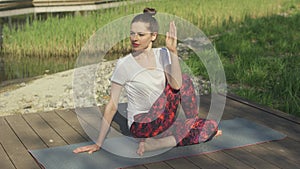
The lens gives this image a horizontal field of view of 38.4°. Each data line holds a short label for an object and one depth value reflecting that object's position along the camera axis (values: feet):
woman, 10.07
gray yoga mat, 10.07
